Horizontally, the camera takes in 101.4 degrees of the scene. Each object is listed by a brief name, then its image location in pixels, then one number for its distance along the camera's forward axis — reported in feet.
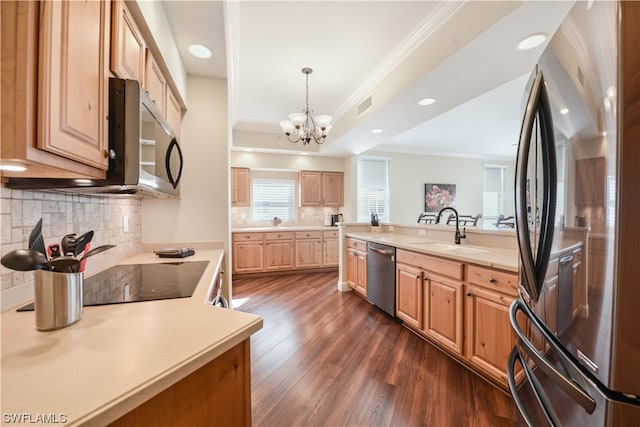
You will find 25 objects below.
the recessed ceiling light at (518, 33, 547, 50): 5.77
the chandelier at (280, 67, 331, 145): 10.43
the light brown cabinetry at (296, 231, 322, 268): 17.10
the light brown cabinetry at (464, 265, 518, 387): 5.69
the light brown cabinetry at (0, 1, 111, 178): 2.01
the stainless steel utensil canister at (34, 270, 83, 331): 2.33
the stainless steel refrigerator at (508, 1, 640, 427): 1.71
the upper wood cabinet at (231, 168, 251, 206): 16.86
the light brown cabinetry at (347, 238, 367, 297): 11.75
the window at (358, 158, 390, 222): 19.90
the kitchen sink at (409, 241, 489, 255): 7.77
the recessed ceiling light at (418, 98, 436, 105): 9.05
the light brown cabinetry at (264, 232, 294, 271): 16.35
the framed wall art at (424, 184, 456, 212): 21.40
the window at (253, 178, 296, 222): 18.52
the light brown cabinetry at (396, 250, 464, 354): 6.97
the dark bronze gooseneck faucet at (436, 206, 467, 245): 9.15
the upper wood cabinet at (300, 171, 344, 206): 18.40
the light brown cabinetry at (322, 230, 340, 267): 17.67
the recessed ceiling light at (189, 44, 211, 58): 6.38
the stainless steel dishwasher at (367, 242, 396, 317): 9.64
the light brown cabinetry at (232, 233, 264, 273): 15.69
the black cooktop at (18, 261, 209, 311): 3.47
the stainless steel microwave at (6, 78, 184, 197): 3.21
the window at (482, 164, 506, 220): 23.66
